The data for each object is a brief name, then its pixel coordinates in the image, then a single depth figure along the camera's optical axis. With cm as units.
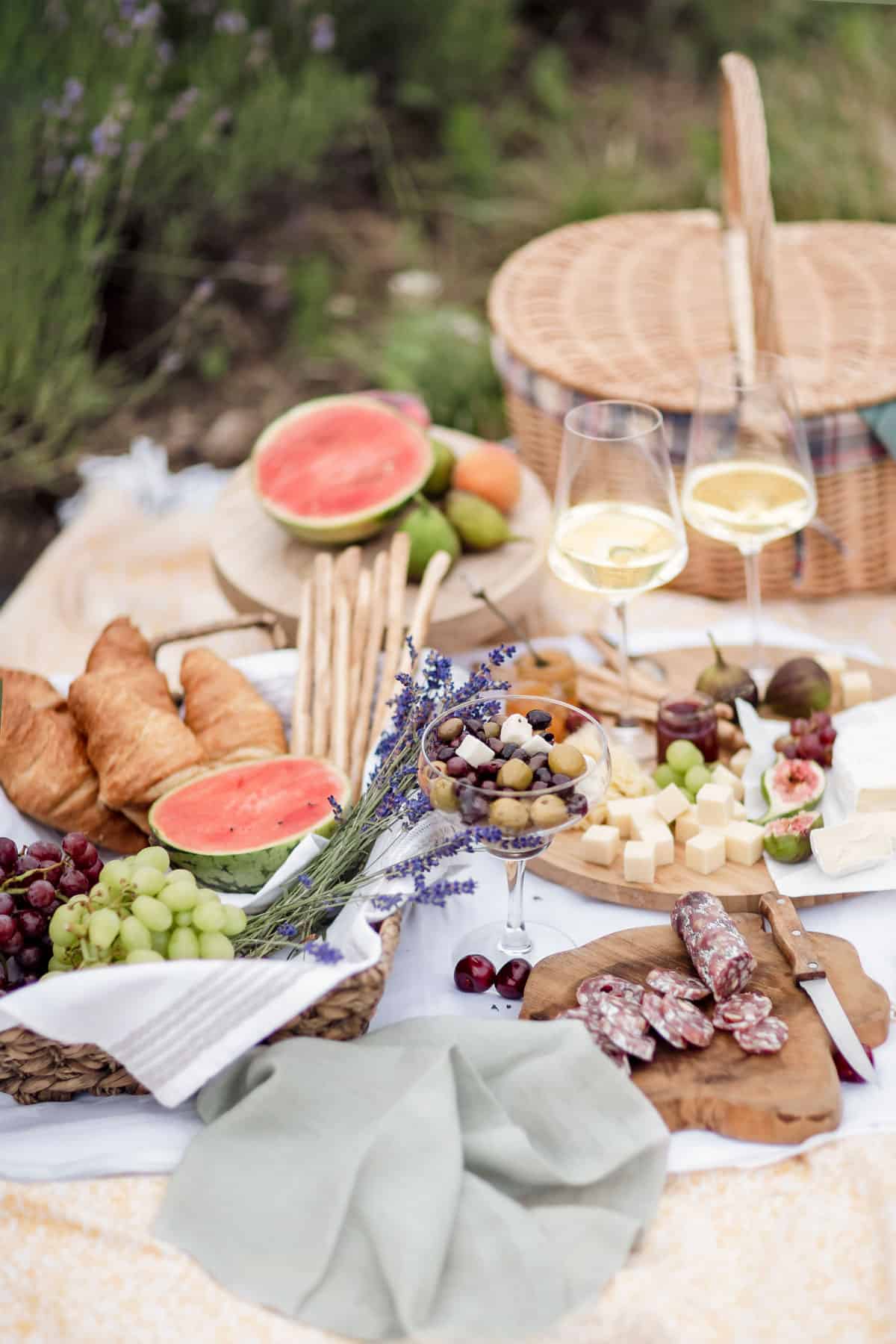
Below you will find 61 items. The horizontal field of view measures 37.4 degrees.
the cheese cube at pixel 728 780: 217
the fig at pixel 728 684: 238
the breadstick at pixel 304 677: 225
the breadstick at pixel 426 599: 239
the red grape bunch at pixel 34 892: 175
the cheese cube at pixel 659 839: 202
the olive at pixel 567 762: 169
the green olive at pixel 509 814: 165
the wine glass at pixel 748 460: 228
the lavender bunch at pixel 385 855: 177
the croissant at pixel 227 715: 221
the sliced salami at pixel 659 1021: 170
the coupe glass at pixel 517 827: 167
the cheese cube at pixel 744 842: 202
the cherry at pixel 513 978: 187
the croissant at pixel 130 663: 227
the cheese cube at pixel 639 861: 199
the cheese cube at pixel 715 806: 207
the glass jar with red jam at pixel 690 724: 222
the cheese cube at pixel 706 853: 200
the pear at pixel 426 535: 266
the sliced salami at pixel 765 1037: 169
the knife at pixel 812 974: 170
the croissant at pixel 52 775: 208
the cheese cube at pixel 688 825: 208
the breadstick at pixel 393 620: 227
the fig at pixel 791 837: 200
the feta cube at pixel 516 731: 175
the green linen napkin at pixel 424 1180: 148
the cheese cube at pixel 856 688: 238
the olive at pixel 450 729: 177
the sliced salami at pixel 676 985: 176
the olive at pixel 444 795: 169
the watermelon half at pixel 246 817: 192
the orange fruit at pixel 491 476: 284
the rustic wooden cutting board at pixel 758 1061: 165
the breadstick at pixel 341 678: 222
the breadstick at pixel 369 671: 223
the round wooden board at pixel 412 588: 263
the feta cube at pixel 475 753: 171
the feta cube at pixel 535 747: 173
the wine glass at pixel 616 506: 212
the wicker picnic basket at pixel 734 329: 269
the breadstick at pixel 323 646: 226
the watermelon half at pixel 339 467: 274
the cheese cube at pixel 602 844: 204
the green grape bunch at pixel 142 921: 170
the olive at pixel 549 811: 165
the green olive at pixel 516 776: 167
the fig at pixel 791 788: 206
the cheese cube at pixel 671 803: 208
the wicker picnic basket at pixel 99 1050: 168
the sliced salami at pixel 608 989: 177
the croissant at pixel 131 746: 208
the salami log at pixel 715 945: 174
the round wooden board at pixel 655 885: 199
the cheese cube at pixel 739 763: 223
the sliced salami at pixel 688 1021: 171
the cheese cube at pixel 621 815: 208
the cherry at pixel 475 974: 189
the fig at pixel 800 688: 233
